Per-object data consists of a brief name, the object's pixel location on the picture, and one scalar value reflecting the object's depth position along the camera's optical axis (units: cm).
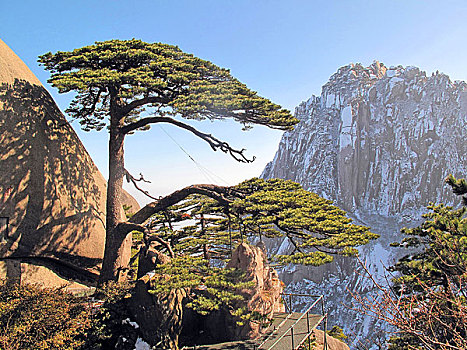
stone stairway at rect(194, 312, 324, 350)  841
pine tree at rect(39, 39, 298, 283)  961
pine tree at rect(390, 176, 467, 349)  673
